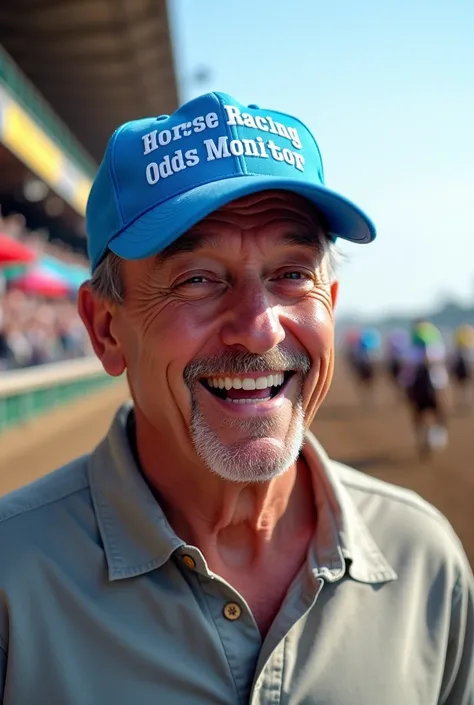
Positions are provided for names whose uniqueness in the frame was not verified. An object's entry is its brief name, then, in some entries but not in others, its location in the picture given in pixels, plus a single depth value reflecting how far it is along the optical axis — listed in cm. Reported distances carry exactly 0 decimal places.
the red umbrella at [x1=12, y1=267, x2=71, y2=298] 1373
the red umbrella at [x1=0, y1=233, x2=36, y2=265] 845
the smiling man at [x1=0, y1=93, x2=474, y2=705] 153
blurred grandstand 1350
